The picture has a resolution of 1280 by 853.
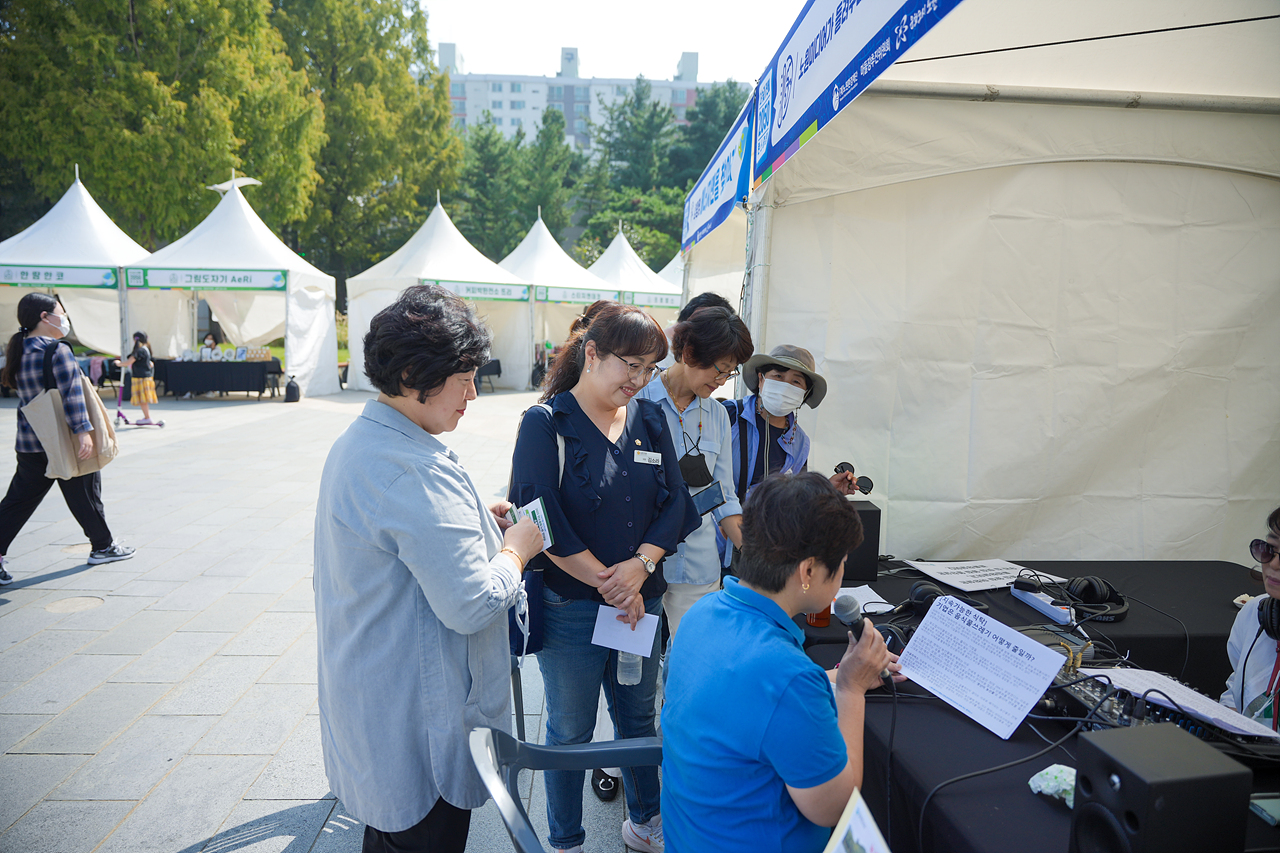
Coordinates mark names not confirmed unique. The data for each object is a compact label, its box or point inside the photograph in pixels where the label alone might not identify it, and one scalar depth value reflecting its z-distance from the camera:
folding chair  1.30
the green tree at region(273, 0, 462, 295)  25.70
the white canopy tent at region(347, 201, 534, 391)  15.11
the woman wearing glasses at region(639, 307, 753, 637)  2.42
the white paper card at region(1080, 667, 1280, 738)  1.53
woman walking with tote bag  4.19
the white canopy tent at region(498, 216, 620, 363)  16.55
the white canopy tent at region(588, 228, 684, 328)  17.45
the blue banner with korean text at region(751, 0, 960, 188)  1.78
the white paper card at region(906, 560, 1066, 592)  2.70
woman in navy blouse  1.95
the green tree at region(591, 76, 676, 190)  36.69
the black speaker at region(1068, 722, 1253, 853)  1.05
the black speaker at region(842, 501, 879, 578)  2.71
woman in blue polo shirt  1.24
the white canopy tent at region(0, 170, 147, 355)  12.55
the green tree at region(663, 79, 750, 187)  34.09
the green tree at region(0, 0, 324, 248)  17.11
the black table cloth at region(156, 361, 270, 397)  13.82
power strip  2.31
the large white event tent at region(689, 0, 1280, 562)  3.35
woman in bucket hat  2.77
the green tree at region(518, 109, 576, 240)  34.22
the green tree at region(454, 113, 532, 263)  33.50
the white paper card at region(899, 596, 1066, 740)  1.63
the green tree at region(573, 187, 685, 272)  31.17
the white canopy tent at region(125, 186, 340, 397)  12.68
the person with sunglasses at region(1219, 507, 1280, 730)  1.85
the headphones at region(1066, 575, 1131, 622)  2.43
